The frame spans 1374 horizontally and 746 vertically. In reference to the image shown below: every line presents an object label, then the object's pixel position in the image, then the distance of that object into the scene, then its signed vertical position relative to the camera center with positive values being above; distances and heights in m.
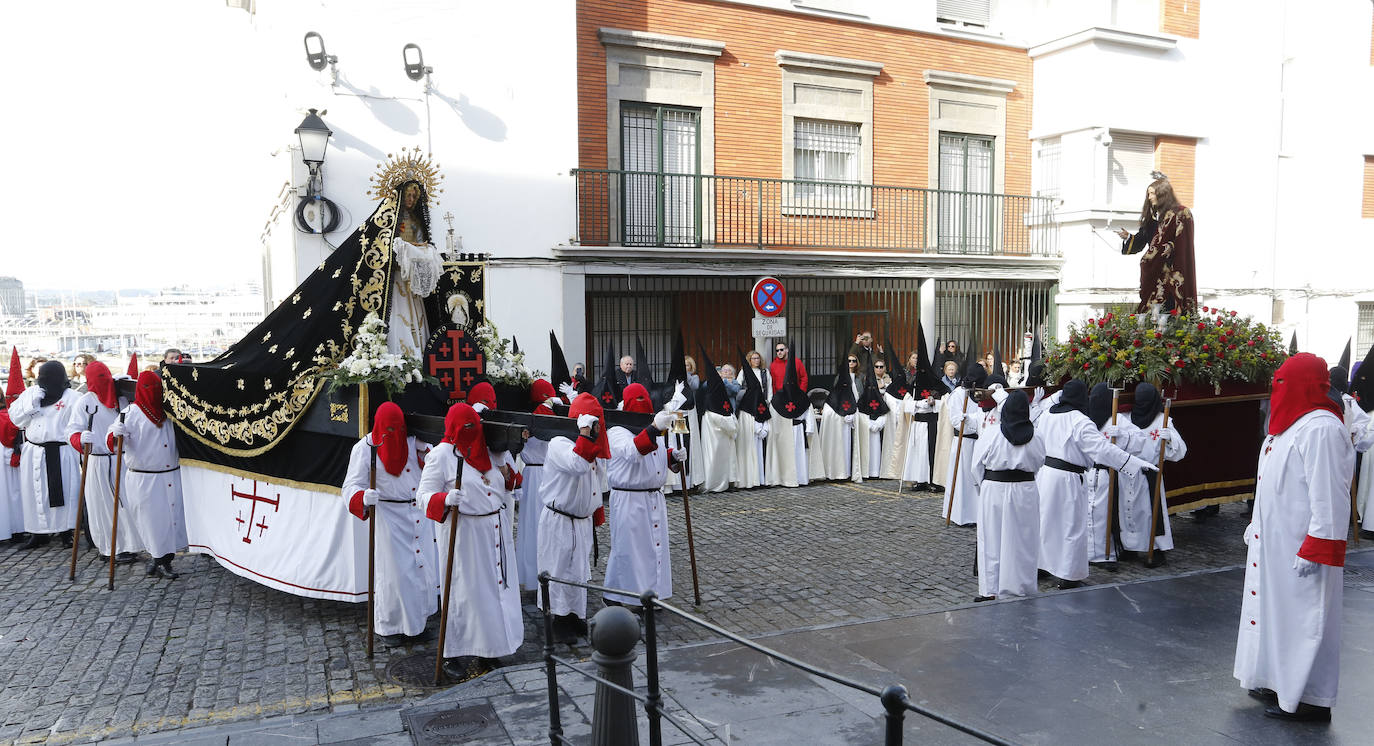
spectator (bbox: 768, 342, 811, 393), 14.11 -1.23
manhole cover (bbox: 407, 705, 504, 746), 4.92 -2.38
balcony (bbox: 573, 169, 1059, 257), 16.12 +1.31
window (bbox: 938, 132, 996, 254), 19.00 +1.71
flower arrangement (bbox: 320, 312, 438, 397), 6.77 -0.58
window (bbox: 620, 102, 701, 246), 16.25 +1.94
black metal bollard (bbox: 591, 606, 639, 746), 3.78 -1.61
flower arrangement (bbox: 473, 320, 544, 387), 8.05 -0.63
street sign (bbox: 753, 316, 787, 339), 14.13 -0.64
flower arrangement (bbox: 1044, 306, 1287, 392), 8.75 -0.66
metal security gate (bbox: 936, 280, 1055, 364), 19.36 -0.62
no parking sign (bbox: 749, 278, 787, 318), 14.51 -0.18
